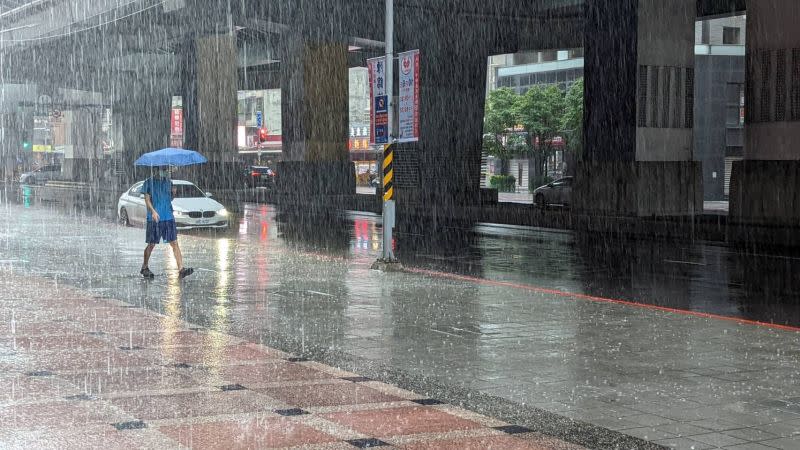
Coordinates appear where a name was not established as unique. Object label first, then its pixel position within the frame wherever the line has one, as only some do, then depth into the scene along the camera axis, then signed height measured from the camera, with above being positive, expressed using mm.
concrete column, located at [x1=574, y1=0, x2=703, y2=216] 32438 +1714
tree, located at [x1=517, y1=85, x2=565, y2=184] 68438 +3352
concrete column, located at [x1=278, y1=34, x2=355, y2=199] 48594 +2315
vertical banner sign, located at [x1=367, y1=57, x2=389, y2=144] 18109 +1086
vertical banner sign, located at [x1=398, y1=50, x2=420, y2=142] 17872 +1196
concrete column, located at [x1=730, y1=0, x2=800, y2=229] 27828 +1132
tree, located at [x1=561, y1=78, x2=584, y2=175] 65875 +2953
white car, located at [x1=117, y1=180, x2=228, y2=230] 27641 -978
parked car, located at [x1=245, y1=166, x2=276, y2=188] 66375 -445
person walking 16344 -661
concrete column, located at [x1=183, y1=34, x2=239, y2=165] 58272 +4273
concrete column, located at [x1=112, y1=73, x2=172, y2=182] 74000 +4175
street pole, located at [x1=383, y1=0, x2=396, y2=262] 17984 +101
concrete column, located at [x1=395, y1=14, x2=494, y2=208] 43781 +2304
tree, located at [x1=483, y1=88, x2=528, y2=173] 71000 +2804
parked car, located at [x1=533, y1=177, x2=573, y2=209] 42594 -1082
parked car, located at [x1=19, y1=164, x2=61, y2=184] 81712 -219
